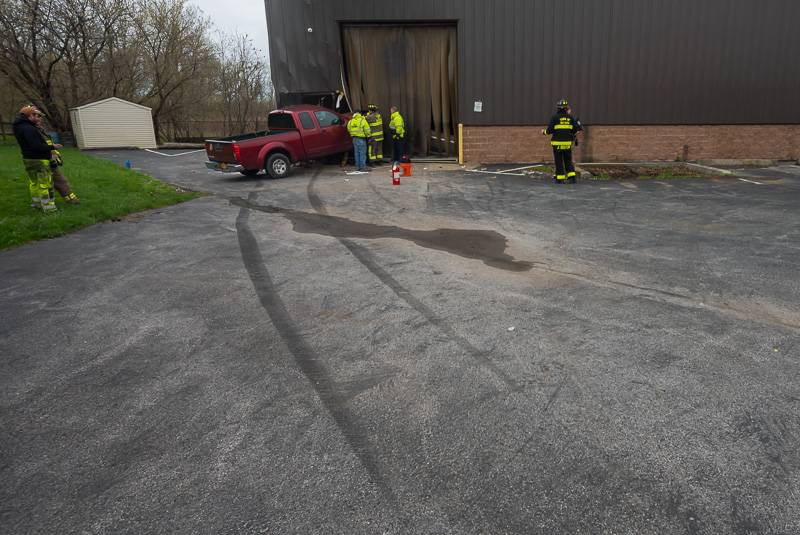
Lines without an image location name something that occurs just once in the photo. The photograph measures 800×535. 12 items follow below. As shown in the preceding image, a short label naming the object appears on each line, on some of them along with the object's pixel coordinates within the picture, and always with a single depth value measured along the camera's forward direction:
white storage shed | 27.16
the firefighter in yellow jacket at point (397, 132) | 17.02
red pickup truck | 14.19
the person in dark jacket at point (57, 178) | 9.88
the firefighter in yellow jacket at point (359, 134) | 15.63
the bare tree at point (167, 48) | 32.31
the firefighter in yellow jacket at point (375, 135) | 16.39
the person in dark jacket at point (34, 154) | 9.46
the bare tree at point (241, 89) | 41.25
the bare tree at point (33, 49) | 27.31
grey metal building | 16.72
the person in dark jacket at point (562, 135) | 13.02
